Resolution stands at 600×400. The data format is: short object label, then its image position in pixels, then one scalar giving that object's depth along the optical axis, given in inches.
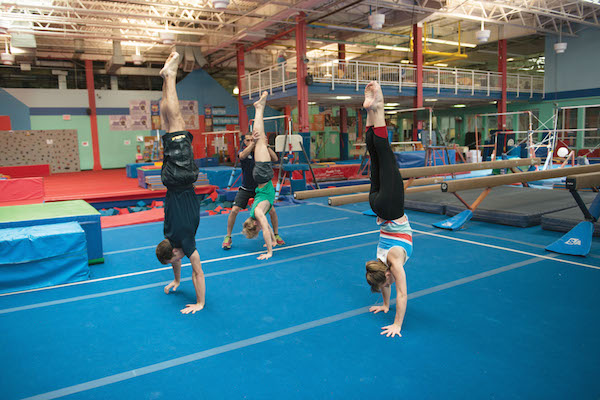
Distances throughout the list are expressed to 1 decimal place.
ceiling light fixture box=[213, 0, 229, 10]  423.8
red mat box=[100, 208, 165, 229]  308.7
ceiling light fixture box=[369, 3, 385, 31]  501.6
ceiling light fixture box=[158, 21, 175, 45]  580.1
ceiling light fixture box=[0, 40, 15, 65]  627.9
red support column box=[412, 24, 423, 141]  673.0
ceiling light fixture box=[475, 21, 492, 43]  609.6
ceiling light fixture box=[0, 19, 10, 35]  506.0
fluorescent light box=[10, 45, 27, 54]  626.1
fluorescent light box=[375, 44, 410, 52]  706.5
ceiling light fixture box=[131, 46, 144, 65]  696.4
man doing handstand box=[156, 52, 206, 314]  142.4
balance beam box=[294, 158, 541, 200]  195.8
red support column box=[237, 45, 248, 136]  775.1
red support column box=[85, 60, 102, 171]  822.5
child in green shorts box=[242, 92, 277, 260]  204.8
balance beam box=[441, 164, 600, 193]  194.4
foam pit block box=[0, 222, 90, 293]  167.3
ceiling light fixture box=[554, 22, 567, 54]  697.6
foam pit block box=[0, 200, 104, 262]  196.7
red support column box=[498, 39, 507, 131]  794.8
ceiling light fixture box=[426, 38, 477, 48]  690.2
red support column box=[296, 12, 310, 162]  570.9
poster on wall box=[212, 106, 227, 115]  936.3
